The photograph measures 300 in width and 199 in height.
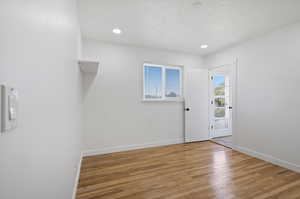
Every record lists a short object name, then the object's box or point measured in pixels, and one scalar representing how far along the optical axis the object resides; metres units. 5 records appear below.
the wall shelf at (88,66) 2.22
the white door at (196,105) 4.00
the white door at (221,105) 4.66
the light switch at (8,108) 0.38
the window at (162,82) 3.74
